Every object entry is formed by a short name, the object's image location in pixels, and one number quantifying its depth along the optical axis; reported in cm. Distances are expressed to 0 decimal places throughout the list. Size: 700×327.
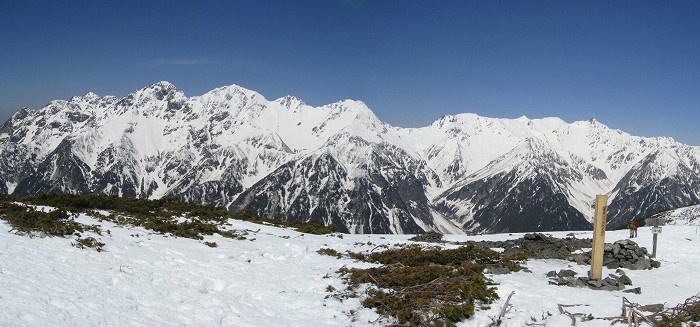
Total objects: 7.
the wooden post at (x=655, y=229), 2348
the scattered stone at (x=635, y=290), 1612
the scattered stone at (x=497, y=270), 1878
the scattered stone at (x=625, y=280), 1730
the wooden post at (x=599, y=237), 1823
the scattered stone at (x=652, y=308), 1321
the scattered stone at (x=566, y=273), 1827
